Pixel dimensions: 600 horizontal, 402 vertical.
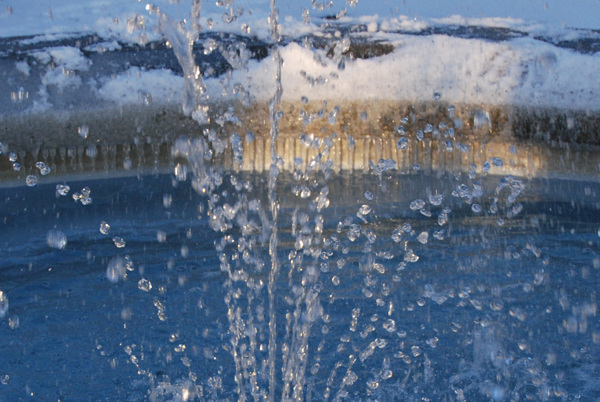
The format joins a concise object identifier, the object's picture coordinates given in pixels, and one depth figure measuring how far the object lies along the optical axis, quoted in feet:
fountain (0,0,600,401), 8.04
